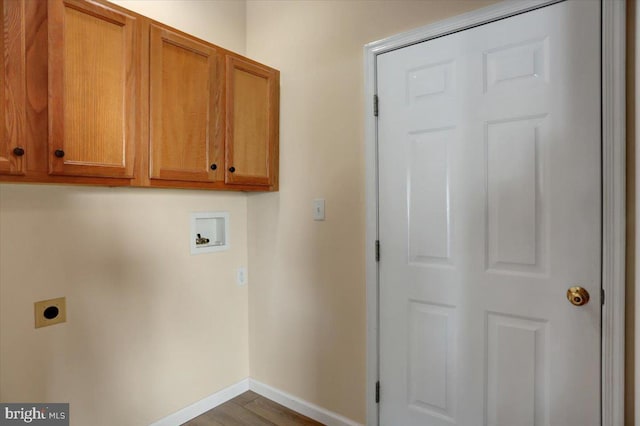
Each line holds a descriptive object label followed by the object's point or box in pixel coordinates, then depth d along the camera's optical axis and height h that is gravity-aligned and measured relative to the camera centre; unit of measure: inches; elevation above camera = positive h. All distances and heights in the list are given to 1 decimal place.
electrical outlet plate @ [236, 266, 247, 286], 99.0 -18.0
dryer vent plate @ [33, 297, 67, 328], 63.5 -18.1
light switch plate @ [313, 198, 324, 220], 85.4 +0.2
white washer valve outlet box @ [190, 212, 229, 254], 88.7 -5.6
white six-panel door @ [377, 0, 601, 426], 55.6 -2.2
